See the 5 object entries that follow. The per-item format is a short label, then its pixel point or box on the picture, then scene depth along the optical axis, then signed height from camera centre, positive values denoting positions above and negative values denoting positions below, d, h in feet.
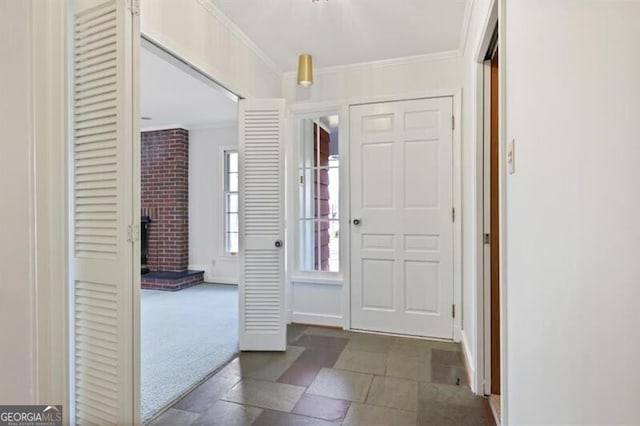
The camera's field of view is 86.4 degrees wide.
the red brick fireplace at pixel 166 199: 18.20 +0.86
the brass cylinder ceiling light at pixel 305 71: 9.39 +4.00
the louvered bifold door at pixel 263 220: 8.84 -0.13
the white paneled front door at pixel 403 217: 9.72 -0.04
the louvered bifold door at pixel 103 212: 4.64 +0.04
